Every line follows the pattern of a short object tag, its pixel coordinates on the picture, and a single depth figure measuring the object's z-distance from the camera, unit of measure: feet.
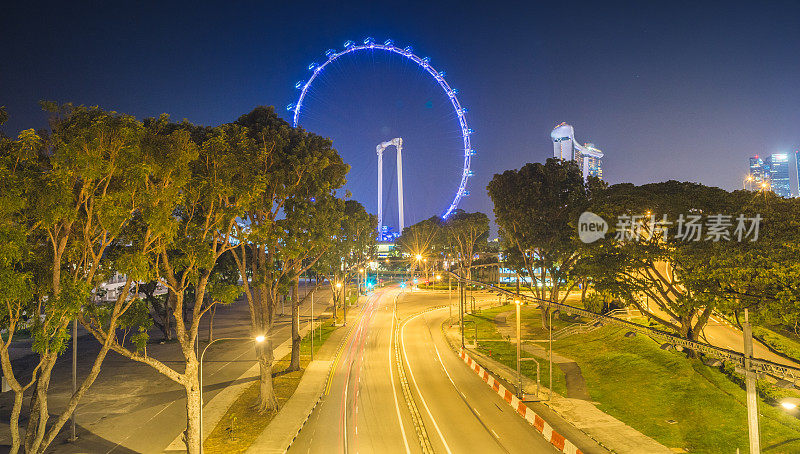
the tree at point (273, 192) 90.38
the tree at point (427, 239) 397.80
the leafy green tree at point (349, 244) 198.18
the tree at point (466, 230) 318.18
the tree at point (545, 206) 166.20
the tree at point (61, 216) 50.93
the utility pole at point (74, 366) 80.63
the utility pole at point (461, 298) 162.05
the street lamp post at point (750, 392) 53.11
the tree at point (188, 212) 62.13
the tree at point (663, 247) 92.73
